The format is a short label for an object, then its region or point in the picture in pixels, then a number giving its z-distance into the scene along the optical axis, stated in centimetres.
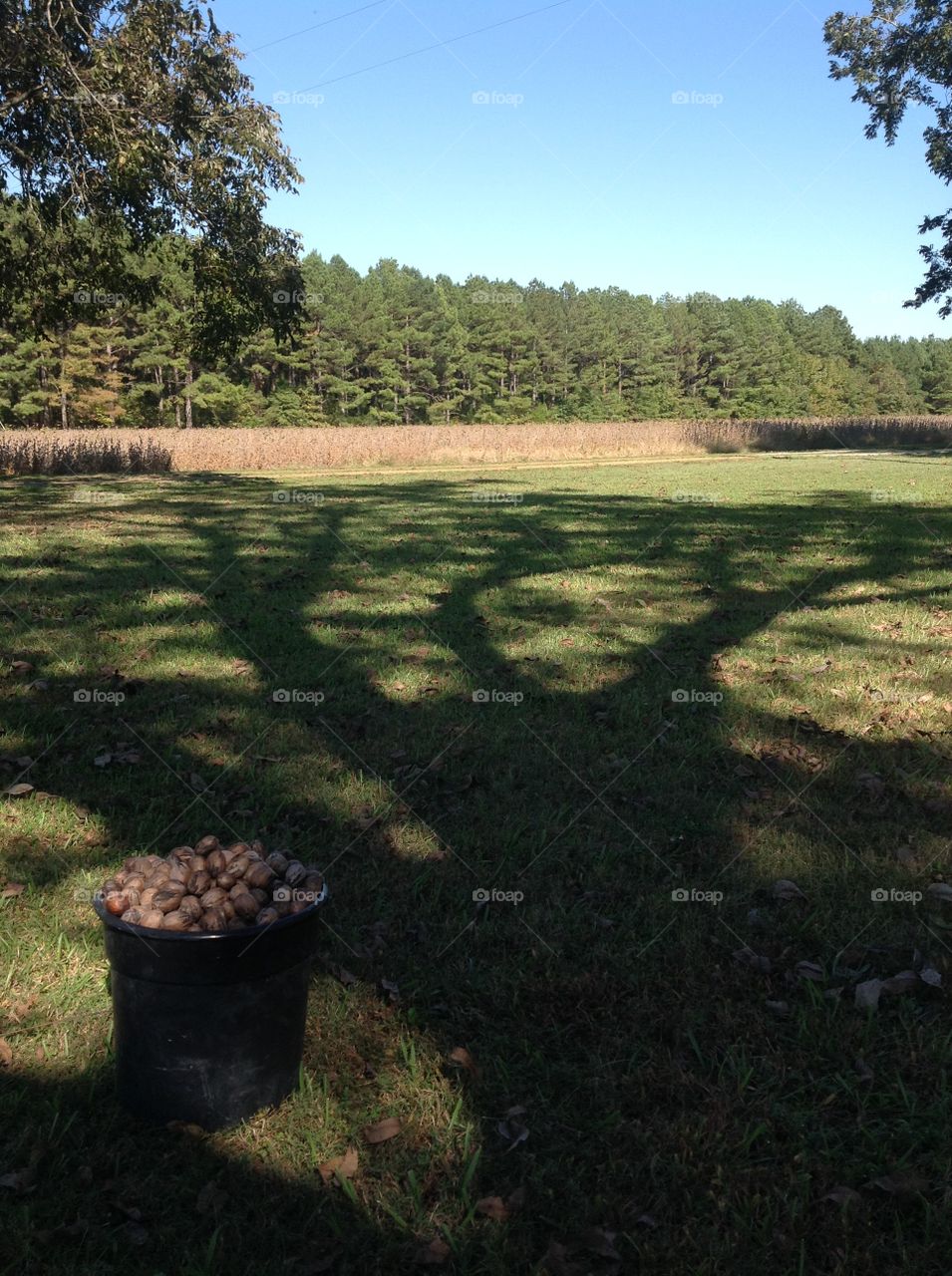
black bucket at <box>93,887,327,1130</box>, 294
